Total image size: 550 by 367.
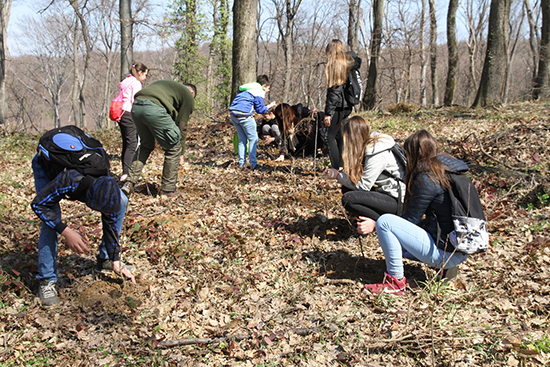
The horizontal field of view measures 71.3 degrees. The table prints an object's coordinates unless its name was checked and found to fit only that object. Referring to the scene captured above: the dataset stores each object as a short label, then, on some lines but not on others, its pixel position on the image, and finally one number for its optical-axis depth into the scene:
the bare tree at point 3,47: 20.20
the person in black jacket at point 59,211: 2.85
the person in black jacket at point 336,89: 5.75
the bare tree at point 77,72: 28.45
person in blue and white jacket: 6.94
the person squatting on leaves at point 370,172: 3.90
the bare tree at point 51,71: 42.97
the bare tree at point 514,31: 29.09
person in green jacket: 5.35
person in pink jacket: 6.15
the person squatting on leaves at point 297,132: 7.71
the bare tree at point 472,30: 24.67
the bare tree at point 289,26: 19.31
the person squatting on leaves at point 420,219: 3.15
